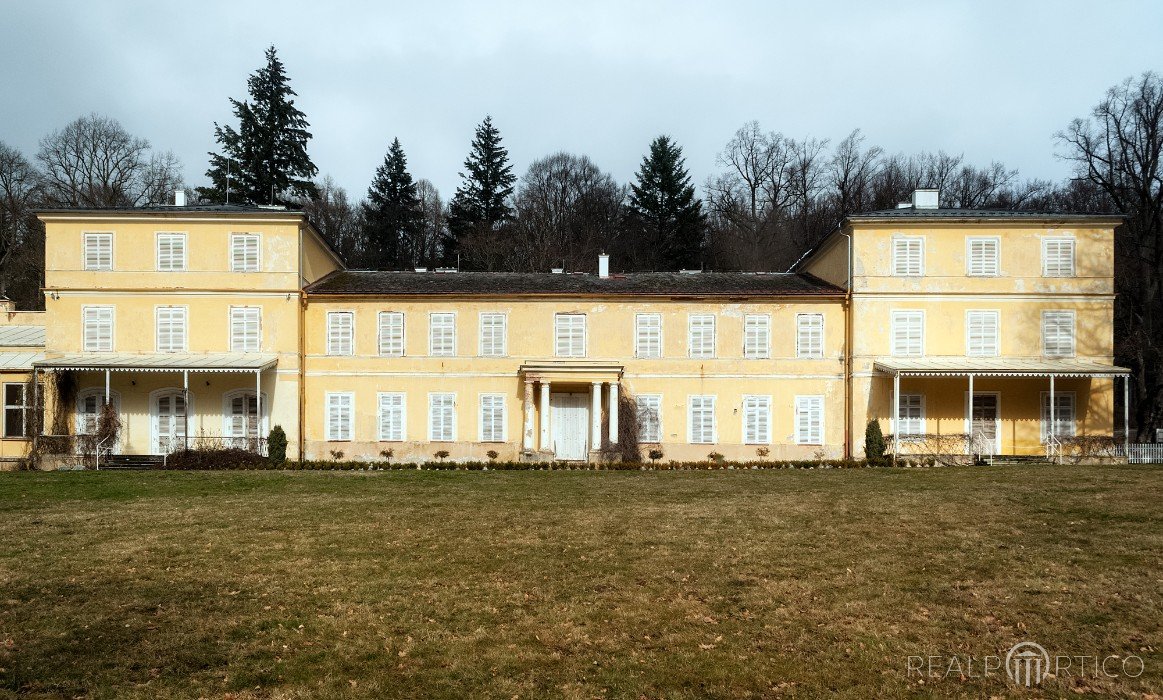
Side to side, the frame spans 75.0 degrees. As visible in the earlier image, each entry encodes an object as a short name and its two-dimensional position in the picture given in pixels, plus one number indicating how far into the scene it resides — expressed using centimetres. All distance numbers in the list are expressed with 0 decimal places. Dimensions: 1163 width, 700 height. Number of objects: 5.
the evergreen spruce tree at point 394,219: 4719
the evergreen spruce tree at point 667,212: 4456
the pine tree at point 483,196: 4538
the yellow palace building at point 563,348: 2367
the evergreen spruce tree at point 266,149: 3900
